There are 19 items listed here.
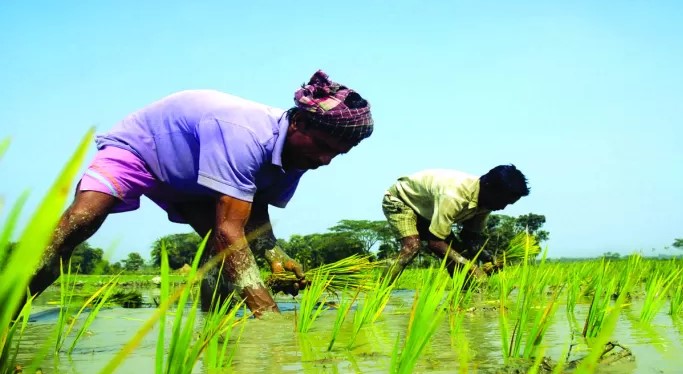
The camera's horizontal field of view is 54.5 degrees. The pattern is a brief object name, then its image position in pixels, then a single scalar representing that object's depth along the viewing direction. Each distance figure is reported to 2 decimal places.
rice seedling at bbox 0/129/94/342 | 0.55
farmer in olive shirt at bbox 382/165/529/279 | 4.85
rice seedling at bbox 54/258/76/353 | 1.98
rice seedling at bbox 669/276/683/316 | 3.06
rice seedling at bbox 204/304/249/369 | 1.60
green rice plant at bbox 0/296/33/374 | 1.24
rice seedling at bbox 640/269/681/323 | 2.64
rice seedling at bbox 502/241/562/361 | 1.80
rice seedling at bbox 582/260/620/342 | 2.31
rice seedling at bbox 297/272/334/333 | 2.60
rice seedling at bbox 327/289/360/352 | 2.08
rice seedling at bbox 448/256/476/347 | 2.28
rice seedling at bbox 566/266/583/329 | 2.81
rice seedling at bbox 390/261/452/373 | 1.21
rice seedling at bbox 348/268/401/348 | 2.23
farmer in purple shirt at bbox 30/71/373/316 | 2.58
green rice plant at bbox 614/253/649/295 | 4.43
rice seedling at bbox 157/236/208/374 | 1.08
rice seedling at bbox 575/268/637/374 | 0.74
